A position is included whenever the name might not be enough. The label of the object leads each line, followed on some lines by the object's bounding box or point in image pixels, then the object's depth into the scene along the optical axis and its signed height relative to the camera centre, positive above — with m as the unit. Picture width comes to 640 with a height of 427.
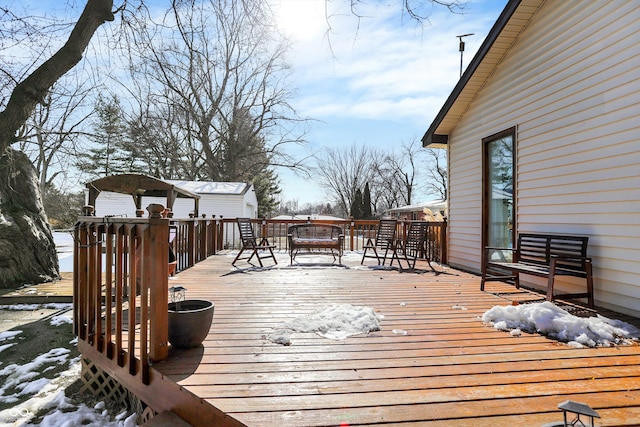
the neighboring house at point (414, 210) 18.24 +0.47
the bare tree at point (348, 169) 28.42 +4.05
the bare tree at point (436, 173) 28.48 +3.76
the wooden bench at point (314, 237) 6.37 -0.45
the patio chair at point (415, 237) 5.79 -0.33
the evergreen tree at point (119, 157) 20.25 +3.96
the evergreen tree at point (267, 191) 24.92 +2.11
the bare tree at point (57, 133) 6.79 +1.85
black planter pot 2.11 -0.68
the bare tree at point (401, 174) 29.27 +3.72
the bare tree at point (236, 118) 20.03 +6.14
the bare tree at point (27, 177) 5.13 +0.78
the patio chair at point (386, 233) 6.11 -0.29
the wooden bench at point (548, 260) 3.28 -0.47
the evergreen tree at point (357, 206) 26.77 +0.88
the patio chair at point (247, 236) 6.12 -0.34
